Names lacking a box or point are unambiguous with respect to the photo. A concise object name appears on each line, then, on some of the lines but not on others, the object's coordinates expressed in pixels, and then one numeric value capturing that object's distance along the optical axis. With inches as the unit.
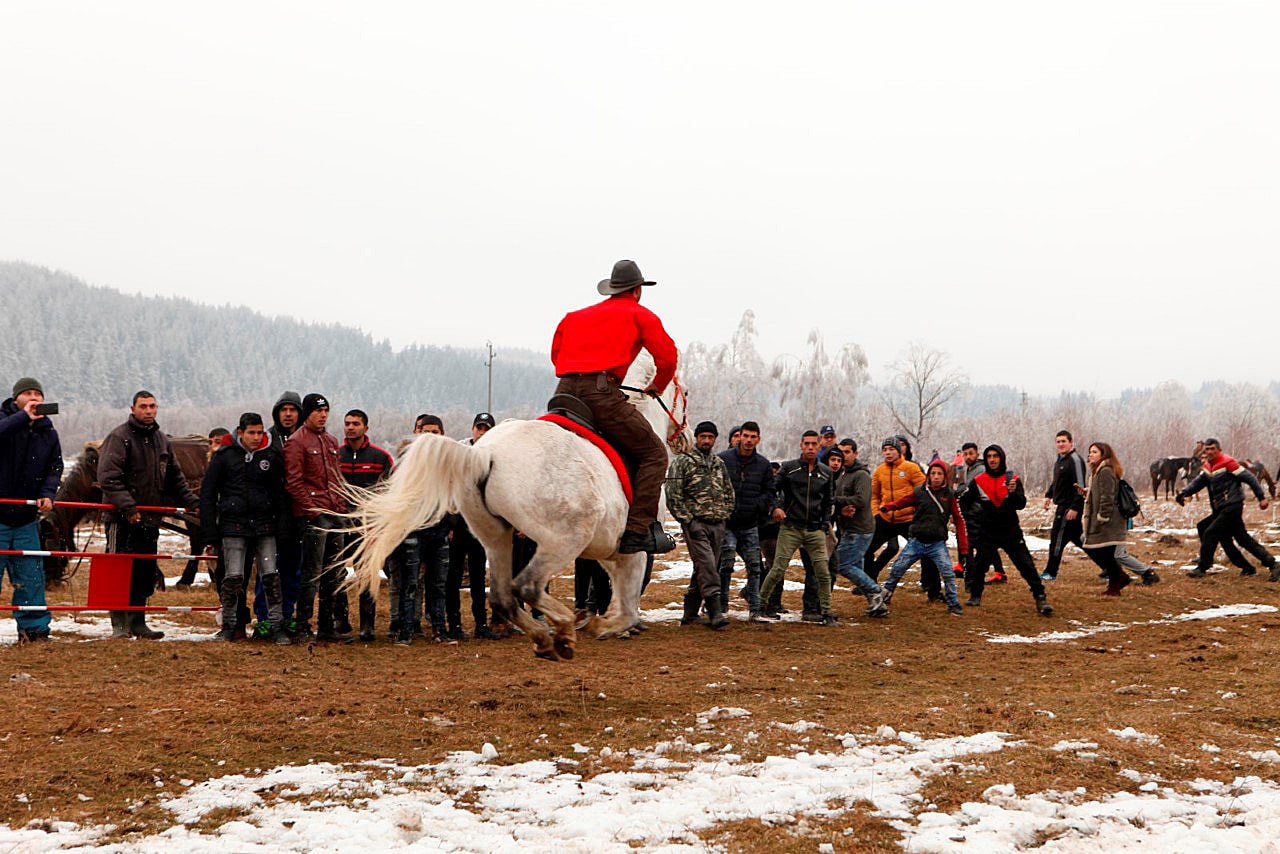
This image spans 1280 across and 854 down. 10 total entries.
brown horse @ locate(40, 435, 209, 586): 494.9
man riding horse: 270.5
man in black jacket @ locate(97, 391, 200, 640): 363.3
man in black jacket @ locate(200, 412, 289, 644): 352.5
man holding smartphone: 338.6
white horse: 242.5
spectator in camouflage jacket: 398.3
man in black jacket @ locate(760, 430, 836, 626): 429.4
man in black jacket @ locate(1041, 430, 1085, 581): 545.6
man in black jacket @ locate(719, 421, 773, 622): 433.1
